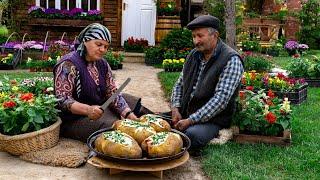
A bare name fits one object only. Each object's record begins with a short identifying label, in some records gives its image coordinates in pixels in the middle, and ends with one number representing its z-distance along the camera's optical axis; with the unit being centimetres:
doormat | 430
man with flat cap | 474
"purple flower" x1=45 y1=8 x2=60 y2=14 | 1395
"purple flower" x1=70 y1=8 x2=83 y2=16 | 1400
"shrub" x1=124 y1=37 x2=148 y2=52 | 1377
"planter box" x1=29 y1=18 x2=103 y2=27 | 1393
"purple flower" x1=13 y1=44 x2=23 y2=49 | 1170
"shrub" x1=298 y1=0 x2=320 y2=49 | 1689
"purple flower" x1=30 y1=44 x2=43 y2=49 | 1219
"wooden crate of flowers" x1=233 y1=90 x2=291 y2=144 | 501
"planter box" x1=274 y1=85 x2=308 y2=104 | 704
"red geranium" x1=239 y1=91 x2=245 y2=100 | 549
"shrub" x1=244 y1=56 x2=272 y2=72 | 1025
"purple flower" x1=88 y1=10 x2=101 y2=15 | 1405
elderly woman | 463
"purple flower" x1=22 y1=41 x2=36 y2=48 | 1208
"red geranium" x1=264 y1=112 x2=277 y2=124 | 493
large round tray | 386
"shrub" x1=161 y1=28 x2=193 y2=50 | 1204
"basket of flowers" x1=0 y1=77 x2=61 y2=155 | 443
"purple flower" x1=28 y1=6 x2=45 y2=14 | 1395
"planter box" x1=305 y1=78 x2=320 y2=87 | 878
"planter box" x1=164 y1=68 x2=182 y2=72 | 1089
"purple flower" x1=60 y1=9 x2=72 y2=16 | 1398
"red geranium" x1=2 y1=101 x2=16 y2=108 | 447
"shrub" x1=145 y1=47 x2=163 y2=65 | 1248
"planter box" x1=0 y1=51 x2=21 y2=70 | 1104
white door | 1416
